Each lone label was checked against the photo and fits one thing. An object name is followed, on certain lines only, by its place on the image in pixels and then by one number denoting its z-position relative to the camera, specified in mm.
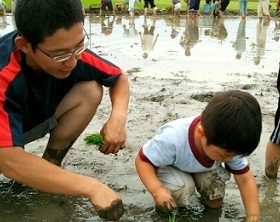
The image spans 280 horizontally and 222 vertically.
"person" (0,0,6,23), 18312
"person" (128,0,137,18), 18891
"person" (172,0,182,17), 21891
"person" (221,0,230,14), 21969
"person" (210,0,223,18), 22219
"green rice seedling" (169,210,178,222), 2372
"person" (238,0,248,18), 19109
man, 2088
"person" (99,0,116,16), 22141
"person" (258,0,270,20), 19062
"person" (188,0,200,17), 21469
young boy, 2197
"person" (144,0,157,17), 19475
